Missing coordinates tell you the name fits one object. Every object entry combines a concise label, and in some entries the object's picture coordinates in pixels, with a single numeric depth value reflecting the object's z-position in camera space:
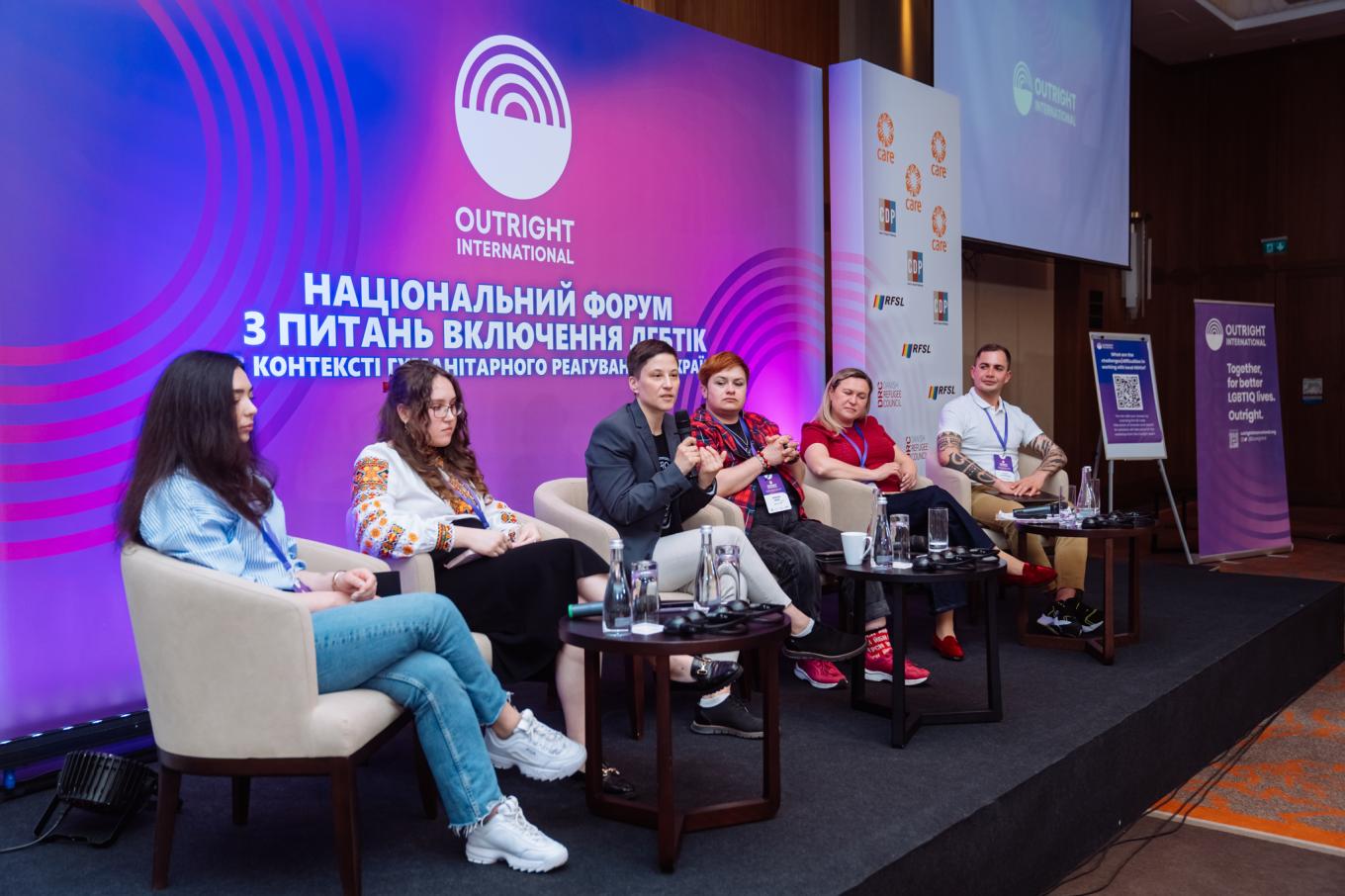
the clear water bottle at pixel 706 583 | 2.66
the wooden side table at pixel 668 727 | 2.33
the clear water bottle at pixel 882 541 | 3.35
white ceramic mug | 3.30
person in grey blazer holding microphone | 3.31
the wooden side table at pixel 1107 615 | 3.92
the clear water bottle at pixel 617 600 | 2.47
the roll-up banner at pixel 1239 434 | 6.89
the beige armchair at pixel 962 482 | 4.87
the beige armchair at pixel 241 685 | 2.14
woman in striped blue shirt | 2.24
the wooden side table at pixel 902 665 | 3.09
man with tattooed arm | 4.87
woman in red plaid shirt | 3.83
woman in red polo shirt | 4.12
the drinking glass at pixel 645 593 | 2.50
